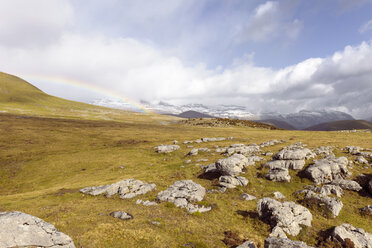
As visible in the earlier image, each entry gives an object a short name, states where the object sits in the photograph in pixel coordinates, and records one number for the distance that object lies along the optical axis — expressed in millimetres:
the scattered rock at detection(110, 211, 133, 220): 20738
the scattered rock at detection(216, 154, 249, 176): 33312
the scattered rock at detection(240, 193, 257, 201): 26820
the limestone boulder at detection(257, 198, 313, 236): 18969
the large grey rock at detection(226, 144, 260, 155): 48862
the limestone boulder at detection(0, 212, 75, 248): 11352
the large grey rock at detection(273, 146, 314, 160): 36188
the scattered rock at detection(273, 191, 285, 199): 27078
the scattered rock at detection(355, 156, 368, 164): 34594
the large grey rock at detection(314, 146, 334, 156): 40331
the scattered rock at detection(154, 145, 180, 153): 59031
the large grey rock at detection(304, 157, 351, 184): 30094
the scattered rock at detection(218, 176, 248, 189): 30609
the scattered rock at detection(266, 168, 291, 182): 31312
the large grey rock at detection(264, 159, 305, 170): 34294
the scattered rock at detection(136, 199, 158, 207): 25616
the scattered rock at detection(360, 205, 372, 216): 22342
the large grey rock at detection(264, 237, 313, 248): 12879
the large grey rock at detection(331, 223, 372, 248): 16328
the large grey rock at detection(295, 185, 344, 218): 22495
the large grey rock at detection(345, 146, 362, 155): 40362
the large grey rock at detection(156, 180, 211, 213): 23978
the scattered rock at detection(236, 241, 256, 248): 14695
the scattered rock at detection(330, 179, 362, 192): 27547
